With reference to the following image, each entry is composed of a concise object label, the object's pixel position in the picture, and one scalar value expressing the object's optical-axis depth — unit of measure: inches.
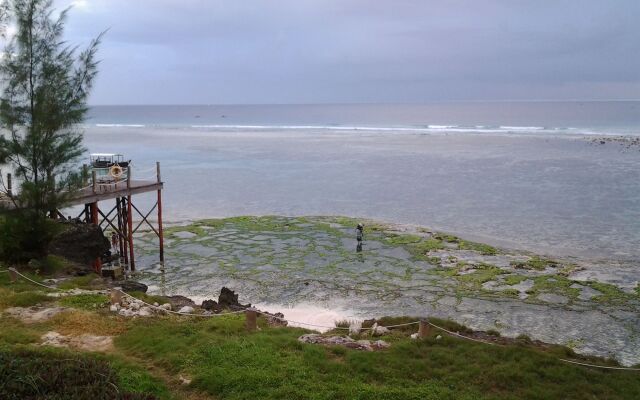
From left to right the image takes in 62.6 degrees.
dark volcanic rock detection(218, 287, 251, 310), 616.9
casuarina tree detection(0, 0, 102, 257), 614.5
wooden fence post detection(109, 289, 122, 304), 516.7
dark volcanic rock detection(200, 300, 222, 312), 584.7
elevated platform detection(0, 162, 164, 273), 799.7
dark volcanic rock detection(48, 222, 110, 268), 765.3
